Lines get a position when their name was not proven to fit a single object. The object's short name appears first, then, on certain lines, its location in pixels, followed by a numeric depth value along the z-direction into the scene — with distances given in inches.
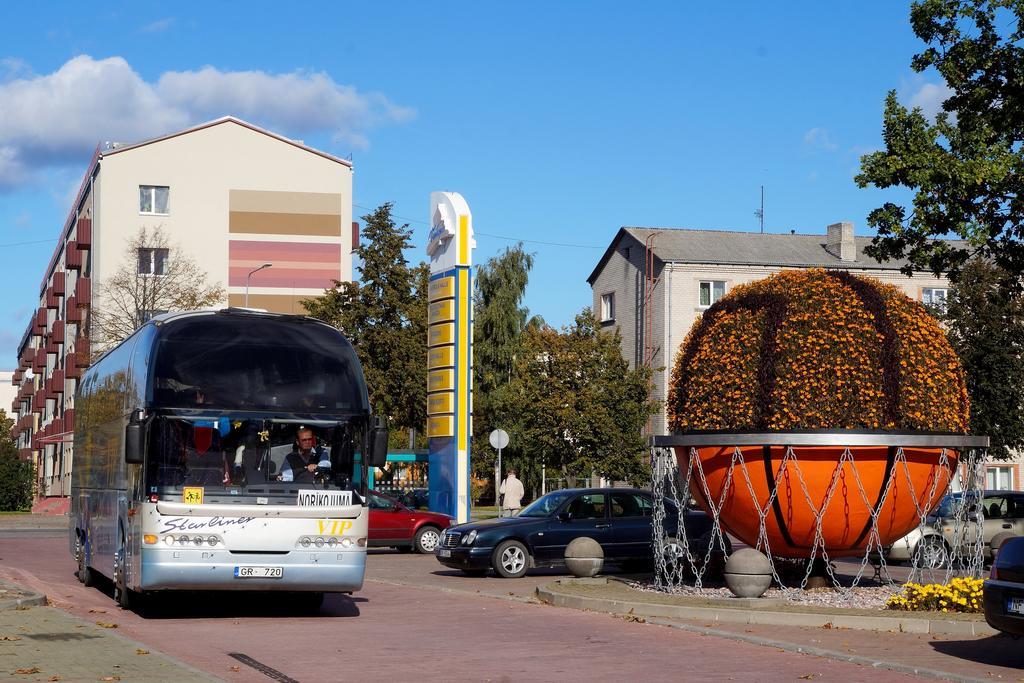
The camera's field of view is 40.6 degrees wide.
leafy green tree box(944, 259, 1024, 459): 1624.0
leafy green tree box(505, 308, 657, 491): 1905.8
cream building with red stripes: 2800.2
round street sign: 1583.4
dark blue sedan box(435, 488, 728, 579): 877.2
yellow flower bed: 572.7
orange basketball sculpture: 621.9
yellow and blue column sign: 1338.6
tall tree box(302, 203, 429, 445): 2113.7
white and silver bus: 594.9
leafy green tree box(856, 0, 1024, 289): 853.8
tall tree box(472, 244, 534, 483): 2413.9
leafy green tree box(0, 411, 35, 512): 2416.3
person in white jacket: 1423.5
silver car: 938.1
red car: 1162.0
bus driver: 611.8
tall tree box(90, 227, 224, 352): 2303.2
